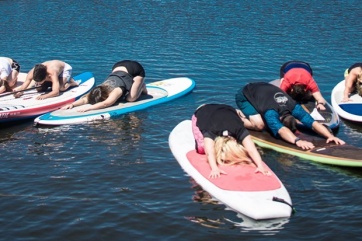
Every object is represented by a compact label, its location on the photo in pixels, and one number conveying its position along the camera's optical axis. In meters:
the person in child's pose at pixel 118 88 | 16.56
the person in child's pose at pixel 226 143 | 11.35
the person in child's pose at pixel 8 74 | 17.39
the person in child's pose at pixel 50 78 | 17.16
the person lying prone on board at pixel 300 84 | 14.84
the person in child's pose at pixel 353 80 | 16.05
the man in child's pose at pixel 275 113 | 13.11
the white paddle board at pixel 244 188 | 9.91
